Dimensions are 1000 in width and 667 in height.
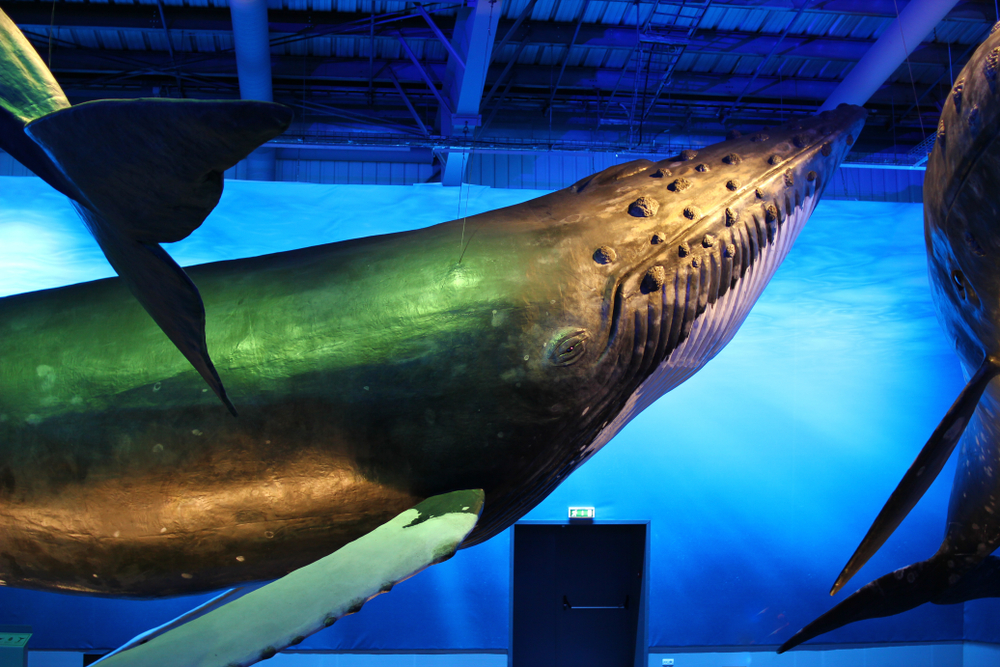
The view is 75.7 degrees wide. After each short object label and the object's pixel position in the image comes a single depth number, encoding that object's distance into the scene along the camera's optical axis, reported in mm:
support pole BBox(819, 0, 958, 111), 8016
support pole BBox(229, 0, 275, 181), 7672
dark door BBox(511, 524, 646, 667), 9836
